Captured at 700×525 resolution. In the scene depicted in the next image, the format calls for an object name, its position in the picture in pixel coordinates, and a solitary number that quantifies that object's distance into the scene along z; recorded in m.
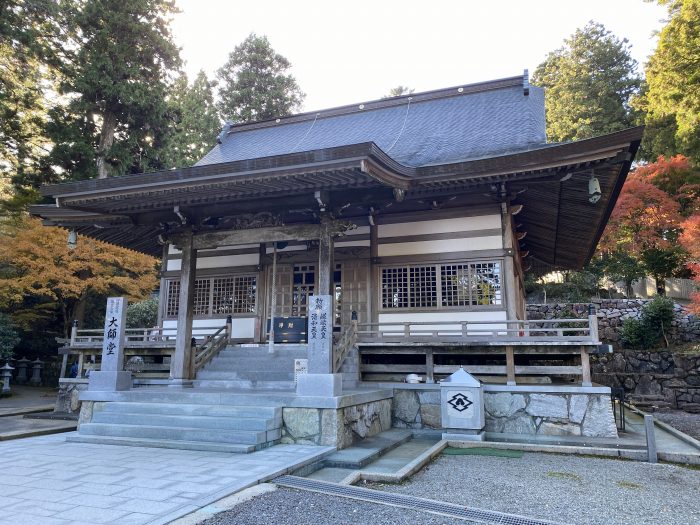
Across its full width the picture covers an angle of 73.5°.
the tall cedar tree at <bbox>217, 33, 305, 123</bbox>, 32.78
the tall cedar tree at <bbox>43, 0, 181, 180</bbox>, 21.45
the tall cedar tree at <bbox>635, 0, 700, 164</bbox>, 20.17
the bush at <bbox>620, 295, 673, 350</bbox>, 18.56
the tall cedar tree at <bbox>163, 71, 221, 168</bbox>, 25.05
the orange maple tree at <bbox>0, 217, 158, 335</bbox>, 17.92
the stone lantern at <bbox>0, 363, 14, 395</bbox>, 18.27
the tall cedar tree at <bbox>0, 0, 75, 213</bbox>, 20.22
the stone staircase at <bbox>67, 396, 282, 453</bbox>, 6.81
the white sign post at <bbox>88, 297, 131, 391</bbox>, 8.92
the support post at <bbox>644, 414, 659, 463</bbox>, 7.08
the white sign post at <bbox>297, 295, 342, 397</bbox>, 7.44
